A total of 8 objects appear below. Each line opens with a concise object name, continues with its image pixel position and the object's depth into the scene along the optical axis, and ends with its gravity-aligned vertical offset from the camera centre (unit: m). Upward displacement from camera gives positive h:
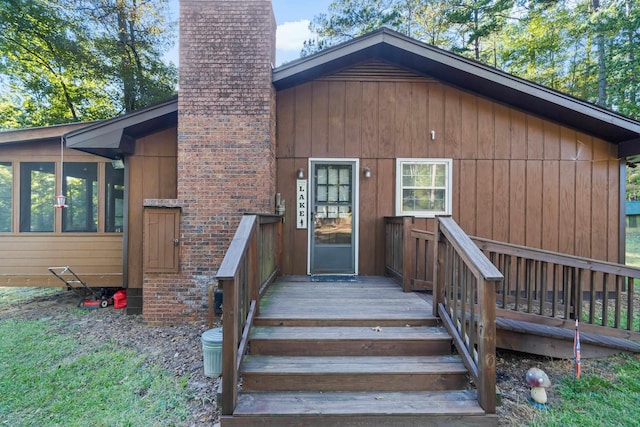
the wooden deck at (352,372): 2.25 -1.30
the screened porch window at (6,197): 5.55 +0.21
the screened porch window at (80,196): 5.55 +0.24
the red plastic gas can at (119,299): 5.44 -1.59
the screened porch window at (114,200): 5.55 +0.18
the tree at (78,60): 10.30 +5.46
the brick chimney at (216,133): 4.57 +1.16
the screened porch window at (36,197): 5.53 +0.22
